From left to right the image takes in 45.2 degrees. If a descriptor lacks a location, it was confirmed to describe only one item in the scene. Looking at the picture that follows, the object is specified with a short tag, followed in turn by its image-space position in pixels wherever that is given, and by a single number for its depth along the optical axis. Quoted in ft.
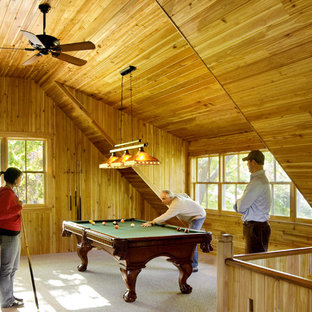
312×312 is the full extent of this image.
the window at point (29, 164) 23.84
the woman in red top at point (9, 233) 12.91
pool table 13.66
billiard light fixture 15.25
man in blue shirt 12.38
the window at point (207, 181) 23.84
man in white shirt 18.31
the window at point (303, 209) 17.97
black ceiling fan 12.03
